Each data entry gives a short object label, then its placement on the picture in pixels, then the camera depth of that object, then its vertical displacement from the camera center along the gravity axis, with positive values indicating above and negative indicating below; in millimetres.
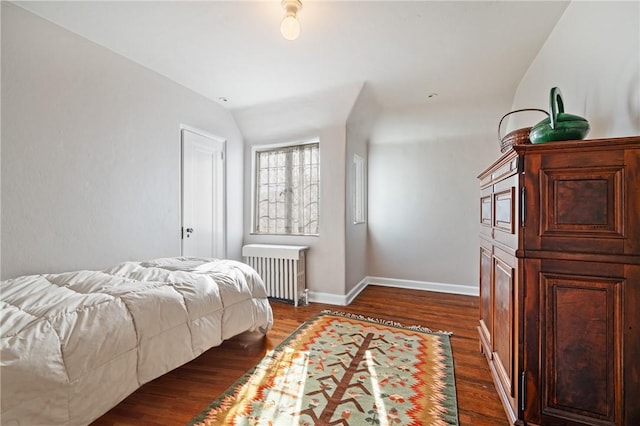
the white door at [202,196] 3145 +231
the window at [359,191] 4046 +367
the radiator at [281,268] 3414 -705
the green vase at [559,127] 1306 +427
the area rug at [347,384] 1496 -1114
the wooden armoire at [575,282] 1092 -295
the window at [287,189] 3676 +354
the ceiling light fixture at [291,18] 1732 +1265
